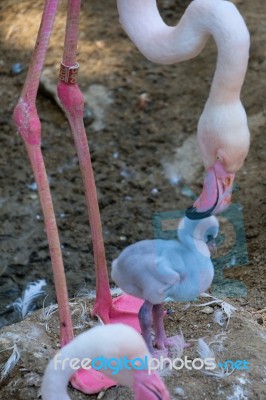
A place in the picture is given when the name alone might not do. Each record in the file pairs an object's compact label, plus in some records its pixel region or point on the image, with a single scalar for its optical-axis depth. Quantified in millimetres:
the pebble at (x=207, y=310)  5695
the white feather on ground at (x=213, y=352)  4969
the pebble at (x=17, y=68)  9547
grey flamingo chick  4535
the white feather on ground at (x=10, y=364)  5168
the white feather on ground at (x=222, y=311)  5574
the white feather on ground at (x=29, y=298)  6736
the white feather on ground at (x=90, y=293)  6074
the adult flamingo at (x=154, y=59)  4383
